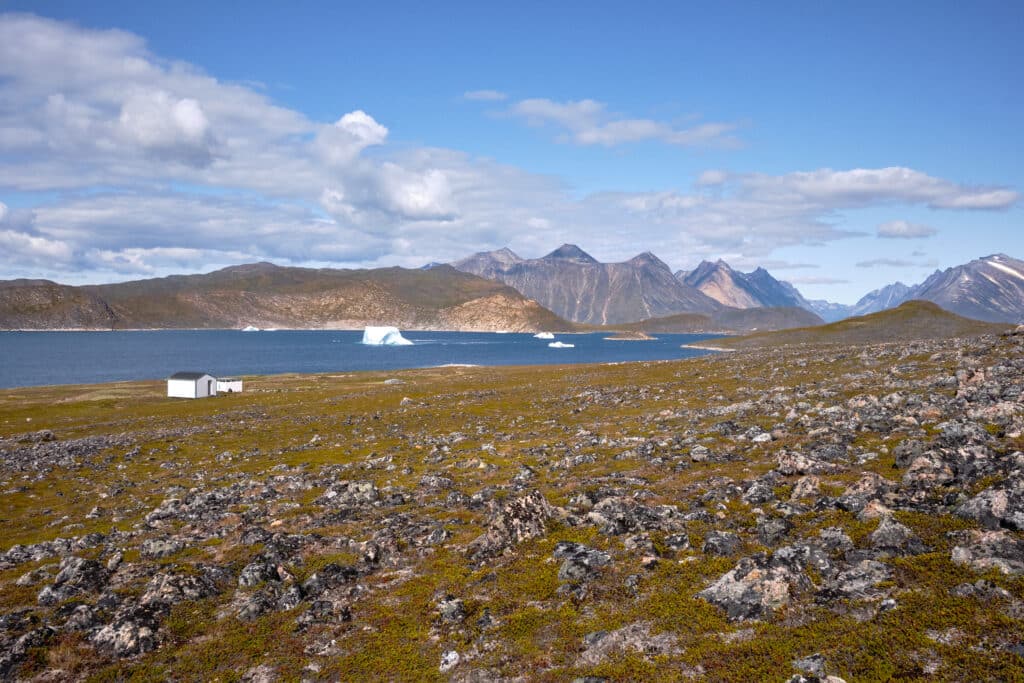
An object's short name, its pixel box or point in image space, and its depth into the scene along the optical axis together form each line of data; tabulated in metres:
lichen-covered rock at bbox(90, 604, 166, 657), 13.02
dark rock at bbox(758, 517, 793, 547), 14.63
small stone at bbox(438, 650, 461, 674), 11.54
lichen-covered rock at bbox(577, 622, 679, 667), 11.08
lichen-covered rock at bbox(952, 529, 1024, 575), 11.27
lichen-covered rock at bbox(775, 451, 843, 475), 19.64
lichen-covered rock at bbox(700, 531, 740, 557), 14.40
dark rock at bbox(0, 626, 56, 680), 12.23
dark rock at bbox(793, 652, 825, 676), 9.66
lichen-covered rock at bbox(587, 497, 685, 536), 16.36
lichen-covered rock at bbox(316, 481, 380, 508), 23.39
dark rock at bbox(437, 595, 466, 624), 13.26
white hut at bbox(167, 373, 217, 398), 87.06
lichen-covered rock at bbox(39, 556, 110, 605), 15.60
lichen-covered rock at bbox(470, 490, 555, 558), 16.72
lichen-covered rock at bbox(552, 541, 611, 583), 14.32
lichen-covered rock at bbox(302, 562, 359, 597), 15.45
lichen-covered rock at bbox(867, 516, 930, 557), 12.65
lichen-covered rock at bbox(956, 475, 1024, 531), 12.68
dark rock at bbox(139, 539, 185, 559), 18.56
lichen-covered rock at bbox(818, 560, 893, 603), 11.61
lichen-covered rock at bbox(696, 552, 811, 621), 11.81
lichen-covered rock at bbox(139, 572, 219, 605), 15.01
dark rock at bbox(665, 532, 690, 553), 14.98
